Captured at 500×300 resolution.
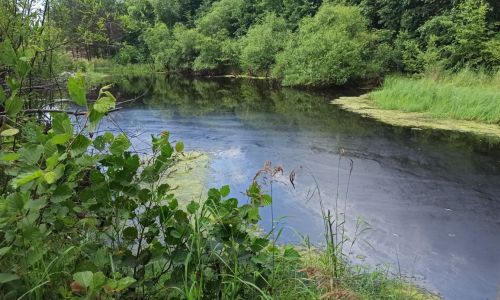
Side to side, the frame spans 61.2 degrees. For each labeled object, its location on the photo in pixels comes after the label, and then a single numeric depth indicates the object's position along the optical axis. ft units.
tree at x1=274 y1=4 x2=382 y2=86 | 56.54
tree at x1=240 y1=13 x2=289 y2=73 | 75.87
